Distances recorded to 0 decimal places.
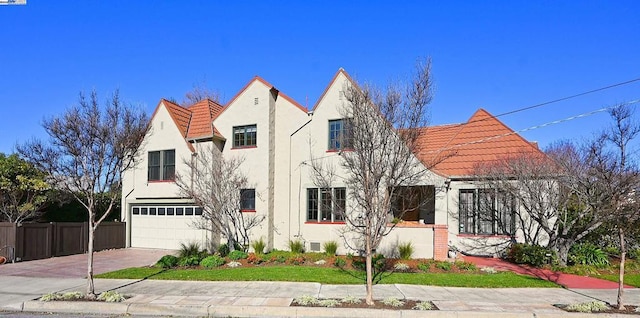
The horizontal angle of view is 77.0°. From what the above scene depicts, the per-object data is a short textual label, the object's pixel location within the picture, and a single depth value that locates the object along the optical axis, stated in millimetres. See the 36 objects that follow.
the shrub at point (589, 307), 8325
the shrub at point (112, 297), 9109
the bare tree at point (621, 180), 11430
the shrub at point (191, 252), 15211
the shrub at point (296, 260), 14266
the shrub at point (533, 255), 13648
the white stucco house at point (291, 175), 16078
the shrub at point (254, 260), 14367
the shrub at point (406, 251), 14844
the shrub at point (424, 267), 12831
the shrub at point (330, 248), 15883
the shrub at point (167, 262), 13664
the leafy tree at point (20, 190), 17734
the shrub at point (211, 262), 13641
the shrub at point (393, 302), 8648
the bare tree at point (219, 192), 16297
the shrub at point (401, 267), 12909
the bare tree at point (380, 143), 9008
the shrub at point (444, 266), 12789
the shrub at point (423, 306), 8391
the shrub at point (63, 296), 9352
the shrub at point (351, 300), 8867
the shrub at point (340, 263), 13597
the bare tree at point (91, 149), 9641
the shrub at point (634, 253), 14071
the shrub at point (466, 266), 12781
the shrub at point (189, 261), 13820
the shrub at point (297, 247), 16578
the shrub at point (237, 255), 14749
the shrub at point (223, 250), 16291
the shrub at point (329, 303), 8680
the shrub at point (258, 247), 16641
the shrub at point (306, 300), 8828
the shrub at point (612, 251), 14289
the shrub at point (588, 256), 13539
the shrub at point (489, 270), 12516
